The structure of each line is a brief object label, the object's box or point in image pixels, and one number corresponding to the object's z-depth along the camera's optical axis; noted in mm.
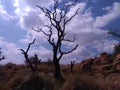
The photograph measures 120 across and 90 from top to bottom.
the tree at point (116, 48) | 15304
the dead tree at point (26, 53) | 11179
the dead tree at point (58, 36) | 10312
